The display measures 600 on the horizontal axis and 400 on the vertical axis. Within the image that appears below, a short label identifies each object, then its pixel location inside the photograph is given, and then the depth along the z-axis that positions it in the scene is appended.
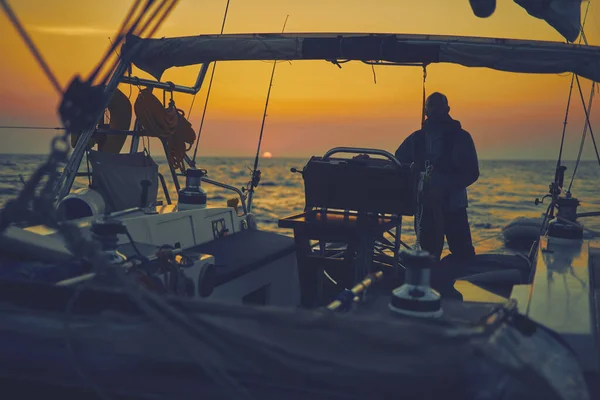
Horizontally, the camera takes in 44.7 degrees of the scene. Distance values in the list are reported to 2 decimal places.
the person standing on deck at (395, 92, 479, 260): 7.38
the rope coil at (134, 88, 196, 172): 7.45
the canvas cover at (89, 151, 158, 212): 6.48
